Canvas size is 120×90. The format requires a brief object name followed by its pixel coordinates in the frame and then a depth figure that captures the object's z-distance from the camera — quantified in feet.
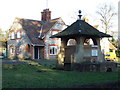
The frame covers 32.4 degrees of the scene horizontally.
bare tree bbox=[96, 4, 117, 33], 181.54
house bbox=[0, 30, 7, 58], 158.93
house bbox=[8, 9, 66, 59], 130.11
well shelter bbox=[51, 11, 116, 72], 61.72
